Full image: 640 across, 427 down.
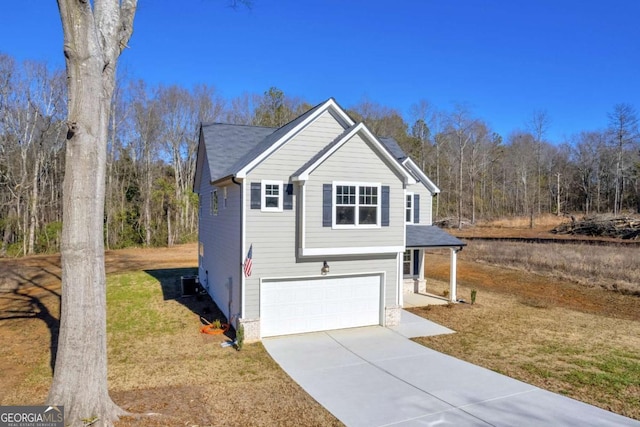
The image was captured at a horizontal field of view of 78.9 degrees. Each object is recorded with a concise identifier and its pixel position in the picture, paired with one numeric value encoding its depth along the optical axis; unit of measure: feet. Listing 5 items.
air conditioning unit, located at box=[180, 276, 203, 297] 50.57
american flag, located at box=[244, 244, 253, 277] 35.01
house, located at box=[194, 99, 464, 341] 35.76
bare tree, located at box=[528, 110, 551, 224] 160.24
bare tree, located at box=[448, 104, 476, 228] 145.96
